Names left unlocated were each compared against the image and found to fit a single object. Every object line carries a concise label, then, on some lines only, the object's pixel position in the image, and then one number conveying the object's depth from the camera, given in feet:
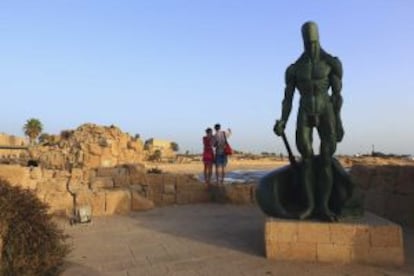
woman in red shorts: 38.70
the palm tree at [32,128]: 154.81
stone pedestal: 17.47
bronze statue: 19.27
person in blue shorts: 37.86
